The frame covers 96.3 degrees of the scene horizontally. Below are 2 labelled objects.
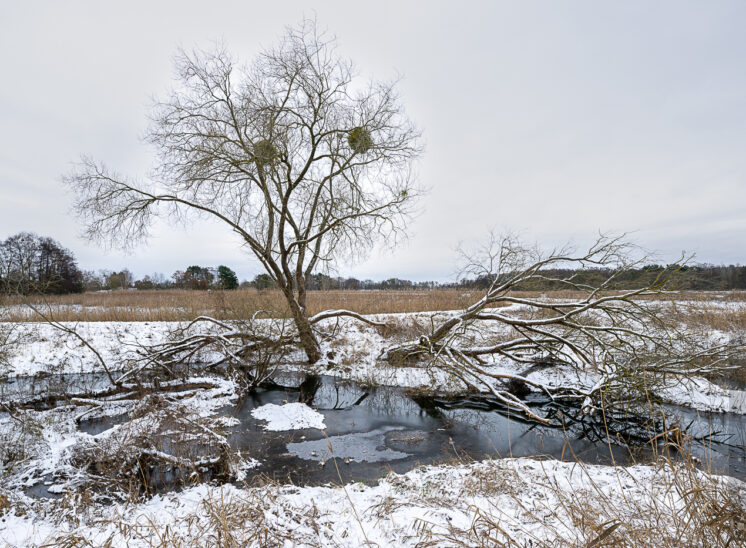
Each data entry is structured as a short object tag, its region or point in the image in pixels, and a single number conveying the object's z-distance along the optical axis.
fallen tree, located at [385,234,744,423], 7.84
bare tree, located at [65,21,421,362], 10.29
